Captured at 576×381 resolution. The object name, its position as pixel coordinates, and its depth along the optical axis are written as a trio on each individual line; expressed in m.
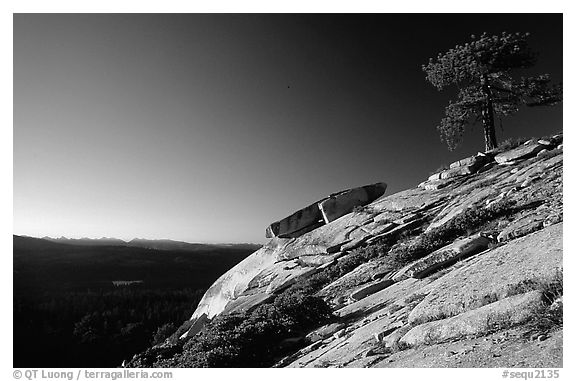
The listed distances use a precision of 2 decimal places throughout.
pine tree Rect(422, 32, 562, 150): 20.70
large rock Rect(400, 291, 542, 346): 5.81
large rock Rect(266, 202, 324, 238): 22.92
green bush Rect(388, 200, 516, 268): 12.15
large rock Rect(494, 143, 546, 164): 17.28
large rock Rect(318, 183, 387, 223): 21.97
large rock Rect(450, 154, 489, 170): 18.75
